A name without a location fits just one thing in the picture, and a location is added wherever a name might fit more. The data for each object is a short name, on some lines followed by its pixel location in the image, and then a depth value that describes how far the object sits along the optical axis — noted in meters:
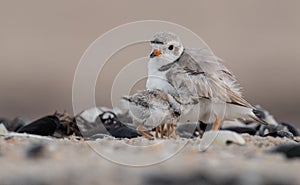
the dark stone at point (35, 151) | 6.43
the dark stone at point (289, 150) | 6.49
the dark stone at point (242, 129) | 9.52
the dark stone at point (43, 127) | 9.10
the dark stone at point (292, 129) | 9.82
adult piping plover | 7.91
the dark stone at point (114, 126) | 8.77
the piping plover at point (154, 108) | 7.81
